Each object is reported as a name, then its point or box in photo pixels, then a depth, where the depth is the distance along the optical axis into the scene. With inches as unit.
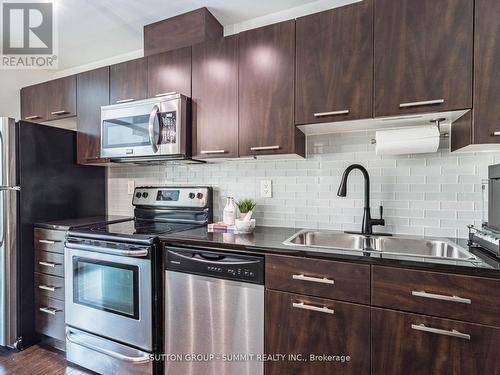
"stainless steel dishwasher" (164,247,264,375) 54.2
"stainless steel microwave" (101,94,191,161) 73.2
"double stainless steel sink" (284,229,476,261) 58.9
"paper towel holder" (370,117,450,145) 59.5
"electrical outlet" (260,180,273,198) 80.3
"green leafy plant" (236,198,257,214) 76.5
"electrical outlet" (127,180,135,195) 101.7
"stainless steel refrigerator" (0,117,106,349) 78.1
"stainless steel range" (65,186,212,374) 62.6
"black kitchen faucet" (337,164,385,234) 65.1
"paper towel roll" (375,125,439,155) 58.1
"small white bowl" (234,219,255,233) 70.1
